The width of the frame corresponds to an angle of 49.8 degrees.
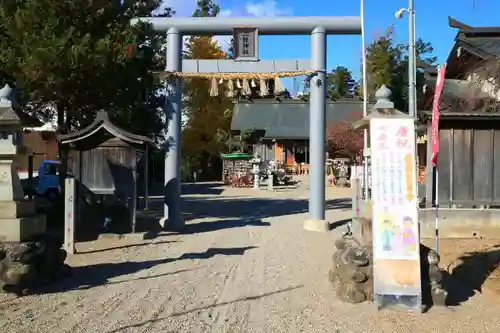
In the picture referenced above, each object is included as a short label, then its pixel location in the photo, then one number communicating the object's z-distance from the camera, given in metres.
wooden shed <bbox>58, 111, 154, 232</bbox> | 13.58
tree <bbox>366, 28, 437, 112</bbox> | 40.91
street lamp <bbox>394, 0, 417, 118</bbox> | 15.69
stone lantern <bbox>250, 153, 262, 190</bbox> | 33.04
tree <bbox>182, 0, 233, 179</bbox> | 41.97
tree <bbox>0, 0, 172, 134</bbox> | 12.08
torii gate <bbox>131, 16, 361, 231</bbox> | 14.07
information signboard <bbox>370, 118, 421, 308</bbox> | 6.93
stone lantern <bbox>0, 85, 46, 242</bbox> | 7.89
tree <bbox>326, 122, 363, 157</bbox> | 36.56
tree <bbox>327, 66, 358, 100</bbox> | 55.41
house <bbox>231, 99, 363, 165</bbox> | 41.84
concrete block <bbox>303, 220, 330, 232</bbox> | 14.29
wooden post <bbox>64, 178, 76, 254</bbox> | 10.97
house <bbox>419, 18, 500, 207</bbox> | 13.79
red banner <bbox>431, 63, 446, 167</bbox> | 9.25
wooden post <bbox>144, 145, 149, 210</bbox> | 14.95
